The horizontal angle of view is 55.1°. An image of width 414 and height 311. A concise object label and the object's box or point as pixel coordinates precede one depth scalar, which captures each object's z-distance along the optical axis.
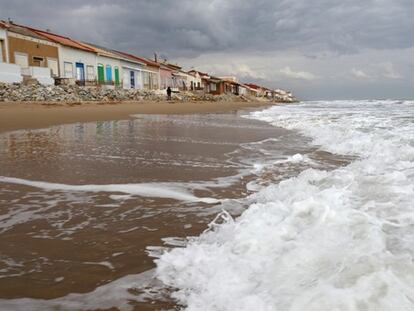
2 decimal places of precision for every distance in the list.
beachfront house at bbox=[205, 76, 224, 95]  75.75
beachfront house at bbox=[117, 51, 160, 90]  46.50
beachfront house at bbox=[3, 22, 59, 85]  27.31
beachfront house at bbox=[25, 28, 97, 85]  33.11
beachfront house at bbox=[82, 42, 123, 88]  39.03
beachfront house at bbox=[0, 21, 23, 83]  23.50
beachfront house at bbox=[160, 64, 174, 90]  56.44
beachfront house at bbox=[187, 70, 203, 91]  67.42
